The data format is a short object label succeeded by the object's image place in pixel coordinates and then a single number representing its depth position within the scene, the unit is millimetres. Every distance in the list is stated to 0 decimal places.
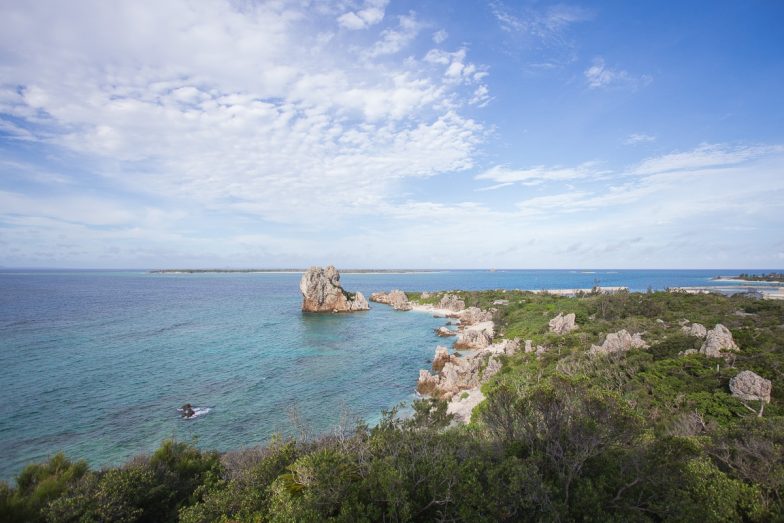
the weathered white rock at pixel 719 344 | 27422
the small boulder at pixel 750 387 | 20984
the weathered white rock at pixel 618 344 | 31859
